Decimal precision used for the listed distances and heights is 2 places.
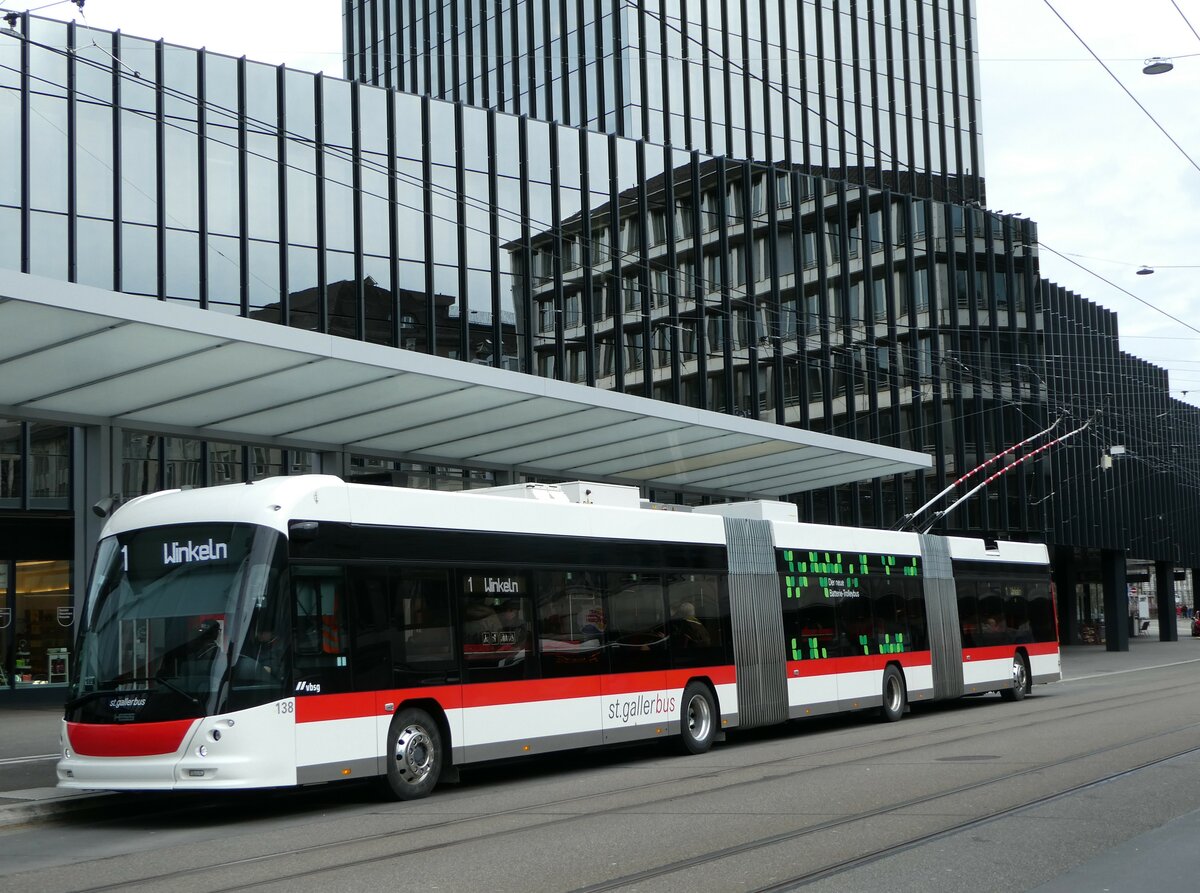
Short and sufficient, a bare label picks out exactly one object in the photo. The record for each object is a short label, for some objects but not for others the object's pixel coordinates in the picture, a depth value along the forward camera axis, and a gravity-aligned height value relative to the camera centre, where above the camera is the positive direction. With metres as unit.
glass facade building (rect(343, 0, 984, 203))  50.69 +21.06
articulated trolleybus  11.74 -0.16
